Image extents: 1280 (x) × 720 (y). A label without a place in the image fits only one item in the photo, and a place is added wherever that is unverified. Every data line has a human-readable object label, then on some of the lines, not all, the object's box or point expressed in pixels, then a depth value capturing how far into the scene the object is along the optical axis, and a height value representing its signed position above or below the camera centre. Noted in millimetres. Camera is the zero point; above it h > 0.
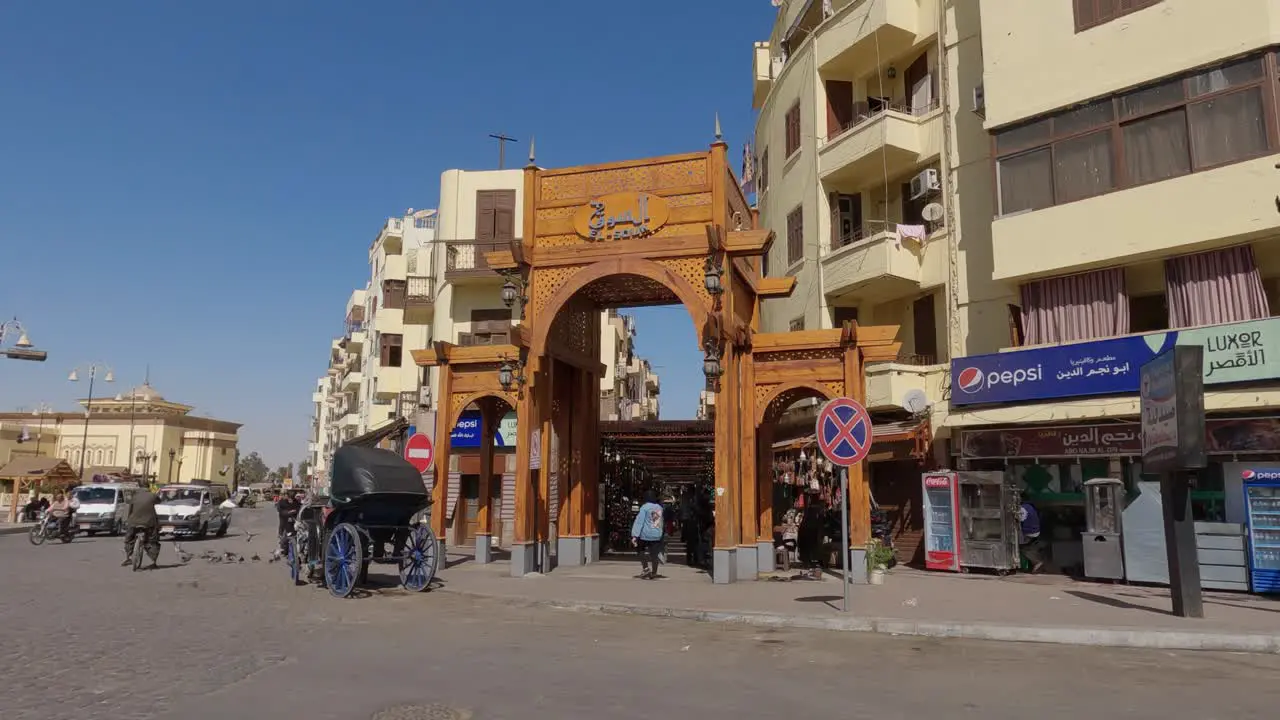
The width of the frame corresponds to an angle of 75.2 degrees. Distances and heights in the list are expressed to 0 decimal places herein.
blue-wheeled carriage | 12102 -635
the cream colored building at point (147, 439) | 68312 +3934
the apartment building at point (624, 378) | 47781 +7867
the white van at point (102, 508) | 27797 -791
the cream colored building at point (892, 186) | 18844 +7682
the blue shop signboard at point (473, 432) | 26438 +1662
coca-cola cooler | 16328 -721
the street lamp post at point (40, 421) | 61638 +5037
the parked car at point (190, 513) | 26422 -915
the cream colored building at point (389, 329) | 34781 +7528
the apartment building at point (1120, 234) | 13781 +4481
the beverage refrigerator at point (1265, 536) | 12453 -761
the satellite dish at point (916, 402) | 18297 +1804
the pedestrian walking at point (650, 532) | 14039 -791
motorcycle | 25141 -1430
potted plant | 13633 -1324
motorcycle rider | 25359 -901
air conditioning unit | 19422 +7003
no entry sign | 14977 +570
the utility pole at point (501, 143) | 33219 +13594
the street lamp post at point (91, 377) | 45656 +5985
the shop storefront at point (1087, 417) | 13383 +1225
